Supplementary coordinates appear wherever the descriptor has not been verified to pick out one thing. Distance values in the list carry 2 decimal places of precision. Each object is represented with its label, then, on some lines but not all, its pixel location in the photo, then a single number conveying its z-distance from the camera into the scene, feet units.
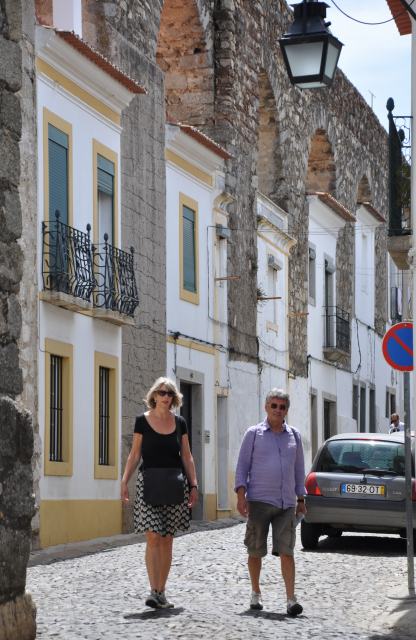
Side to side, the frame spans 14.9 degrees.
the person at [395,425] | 101.15
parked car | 57.21
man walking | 35.91
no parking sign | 46.98
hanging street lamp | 37.52
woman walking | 35.47
